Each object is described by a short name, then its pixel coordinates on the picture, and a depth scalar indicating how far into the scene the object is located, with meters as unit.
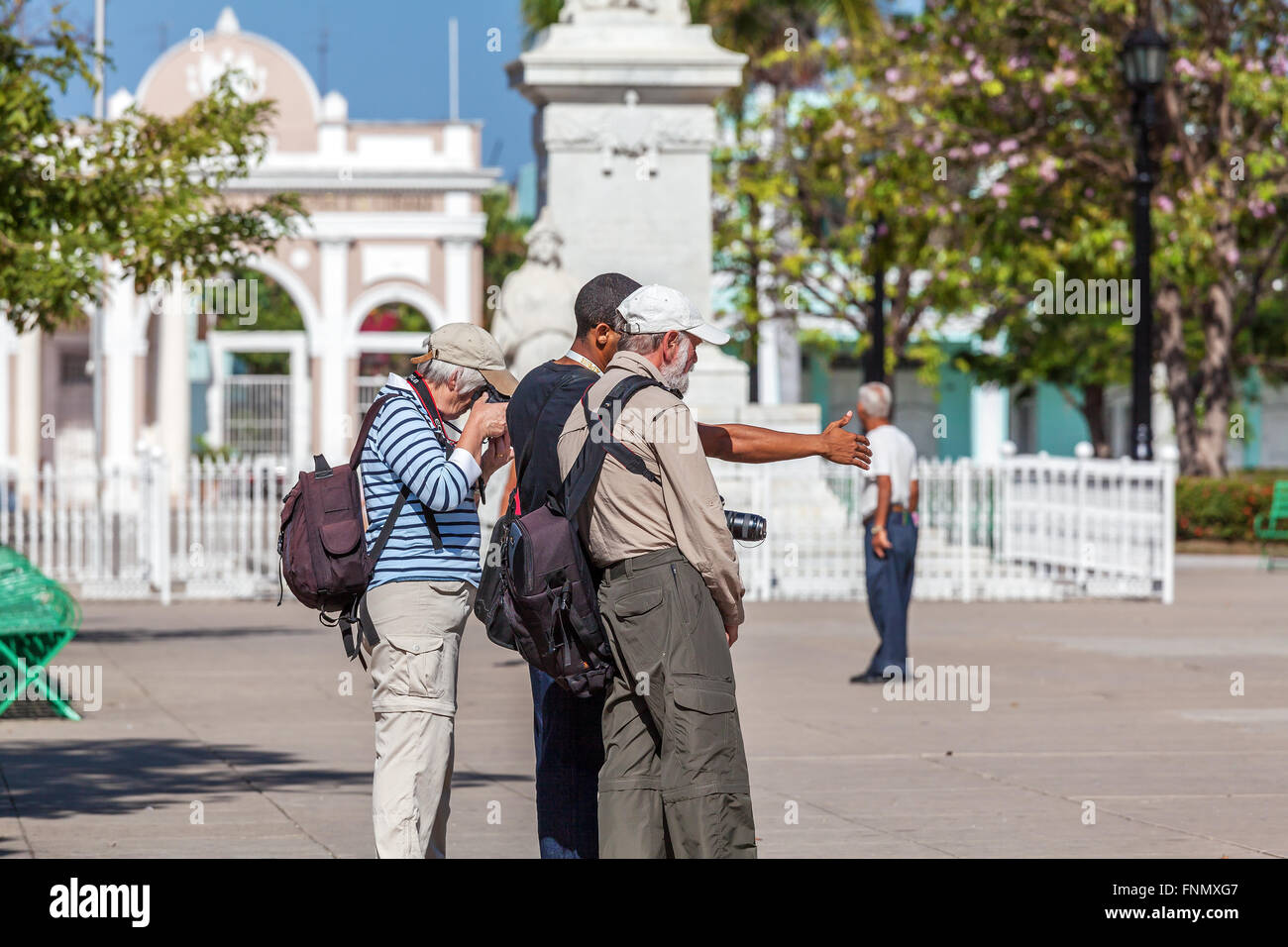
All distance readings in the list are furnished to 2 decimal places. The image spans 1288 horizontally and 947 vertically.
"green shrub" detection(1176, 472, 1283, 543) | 29.41
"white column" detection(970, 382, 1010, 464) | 63.75
